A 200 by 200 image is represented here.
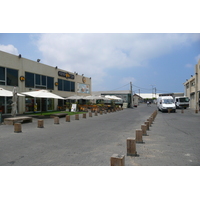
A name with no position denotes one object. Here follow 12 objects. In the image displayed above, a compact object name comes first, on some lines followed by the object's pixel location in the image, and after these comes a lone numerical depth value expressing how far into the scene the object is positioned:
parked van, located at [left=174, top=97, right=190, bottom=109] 33.44
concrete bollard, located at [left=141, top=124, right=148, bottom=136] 8.03
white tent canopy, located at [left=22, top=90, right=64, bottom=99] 15.00
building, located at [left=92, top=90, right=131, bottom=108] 38.88
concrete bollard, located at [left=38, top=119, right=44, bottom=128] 10.42
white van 23.17
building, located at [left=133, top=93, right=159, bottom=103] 103.43
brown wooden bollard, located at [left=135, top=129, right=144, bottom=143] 6.78
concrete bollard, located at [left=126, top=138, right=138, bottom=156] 5.15
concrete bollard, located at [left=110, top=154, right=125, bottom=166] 3.87
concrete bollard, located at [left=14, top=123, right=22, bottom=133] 8.81
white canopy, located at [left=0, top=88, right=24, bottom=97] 12.55
